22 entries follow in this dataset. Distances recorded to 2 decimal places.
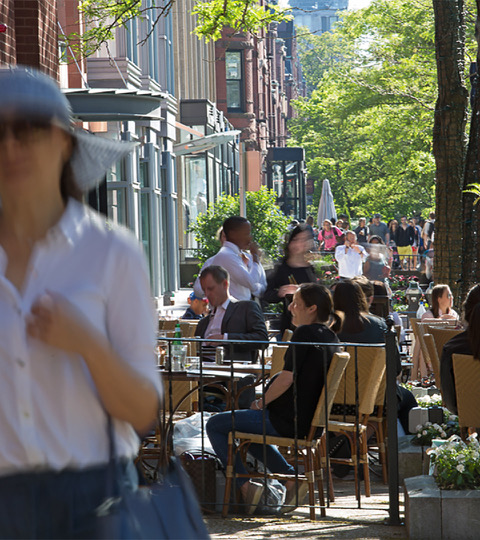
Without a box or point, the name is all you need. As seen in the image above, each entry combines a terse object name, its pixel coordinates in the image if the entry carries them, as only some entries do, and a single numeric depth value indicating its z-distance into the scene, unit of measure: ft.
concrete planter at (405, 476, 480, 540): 39.68
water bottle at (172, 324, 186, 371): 52.21
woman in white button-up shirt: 12.74
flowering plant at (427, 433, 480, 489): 40.91
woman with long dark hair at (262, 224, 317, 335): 68.28
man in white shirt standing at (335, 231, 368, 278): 132.46
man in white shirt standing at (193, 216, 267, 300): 69.36
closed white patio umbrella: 239.40
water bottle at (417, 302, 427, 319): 87.71
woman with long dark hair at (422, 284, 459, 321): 78.64
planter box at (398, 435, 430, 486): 51.78
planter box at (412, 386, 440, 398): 67.26
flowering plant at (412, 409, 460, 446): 52.70
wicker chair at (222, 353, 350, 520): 44.47
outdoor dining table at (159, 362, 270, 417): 50.42
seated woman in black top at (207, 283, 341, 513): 45.03
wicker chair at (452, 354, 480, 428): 49.42
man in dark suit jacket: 60.39
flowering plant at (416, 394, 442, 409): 57.41
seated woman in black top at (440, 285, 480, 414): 50.70
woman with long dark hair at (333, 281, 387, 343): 58.49
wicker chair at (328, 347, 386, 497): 50.39
